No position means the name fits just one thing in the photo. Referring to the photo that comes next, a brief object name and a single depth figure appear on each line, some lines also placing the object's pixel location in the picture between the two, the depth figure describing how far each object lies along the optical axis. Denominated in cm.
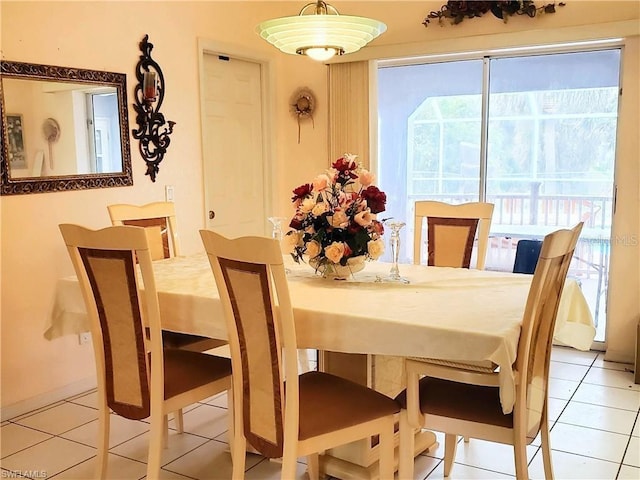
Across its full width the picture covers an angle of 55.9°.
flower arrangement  238
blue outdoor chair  390
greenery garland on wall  392
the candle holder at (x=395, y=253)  250
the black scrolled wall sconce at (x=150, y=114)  372
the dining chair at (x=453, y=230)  311
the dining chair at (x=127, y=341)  215
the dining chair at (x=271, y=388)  185
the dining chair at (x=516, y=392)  190
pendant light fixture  239
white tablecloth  185
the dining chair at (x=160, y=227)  287
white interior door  439
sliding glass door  409
